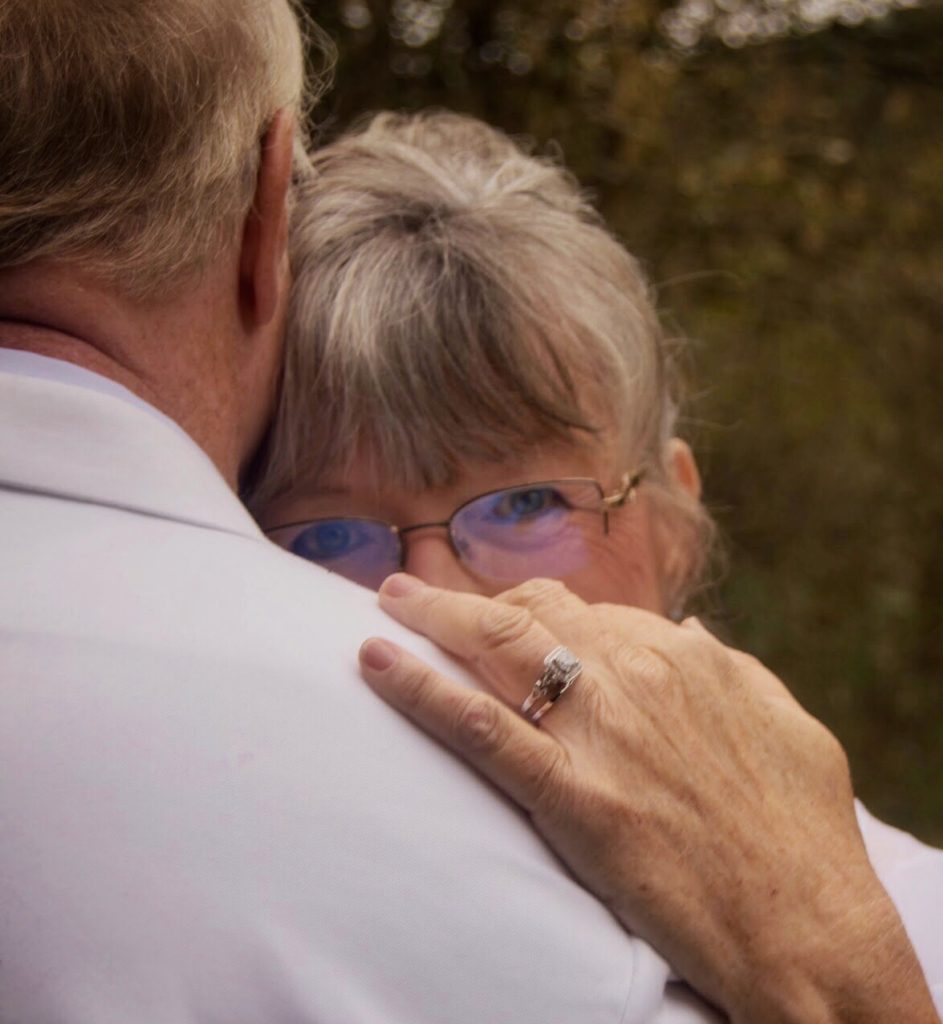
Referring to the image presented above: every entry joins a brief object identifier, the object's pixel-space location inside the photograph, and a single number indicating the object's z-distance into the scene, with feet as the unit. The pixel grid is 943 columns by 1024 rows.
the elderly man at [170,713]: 2.41
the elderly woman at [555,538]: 2.59
